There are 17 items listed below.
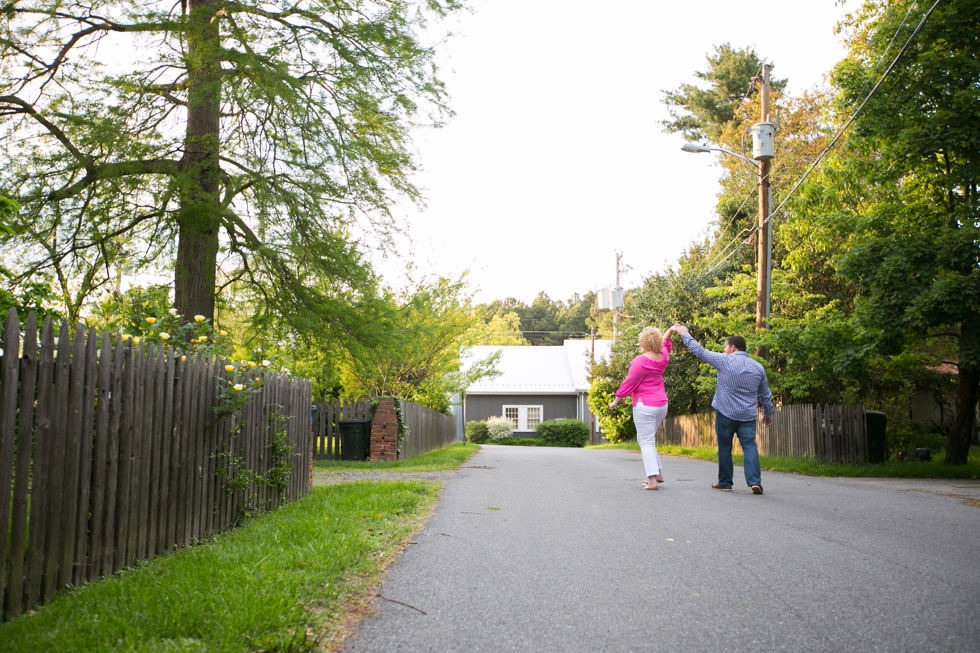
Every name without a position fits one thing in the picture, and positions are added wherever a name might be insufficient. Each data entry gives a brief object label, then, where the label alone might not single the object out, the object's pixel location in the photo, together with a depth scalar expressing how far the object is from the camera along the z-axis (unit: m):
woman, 9.25
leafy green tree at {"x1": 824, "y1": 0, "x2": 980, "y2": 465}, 11.92
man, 9.12
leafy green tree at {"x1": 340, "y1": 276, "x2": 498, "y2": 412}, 12.31
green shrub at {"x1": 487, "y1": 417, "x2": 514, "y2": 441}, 43.59
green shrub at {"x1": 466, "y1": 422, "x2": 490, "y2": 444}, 44.19
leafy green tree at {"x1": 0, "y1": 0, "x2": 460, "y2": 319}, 9.84
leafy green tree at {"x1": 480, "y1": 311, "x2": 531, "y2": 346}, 67.74
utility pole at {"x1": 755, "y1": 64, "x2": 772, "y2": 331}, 18.03
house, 46.12
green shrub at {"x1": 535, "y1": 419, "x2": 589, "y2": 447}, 42.95
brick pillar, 15.88
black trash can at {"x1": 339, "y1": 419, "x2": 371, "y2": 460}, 16.06
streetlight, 17.78
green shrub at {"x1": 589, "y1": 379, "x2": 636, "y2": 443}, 32.91
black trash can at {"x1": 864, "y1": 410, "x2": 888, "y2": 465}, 14.13
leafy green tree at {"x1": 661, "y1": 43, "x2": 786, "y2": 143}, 36.84
